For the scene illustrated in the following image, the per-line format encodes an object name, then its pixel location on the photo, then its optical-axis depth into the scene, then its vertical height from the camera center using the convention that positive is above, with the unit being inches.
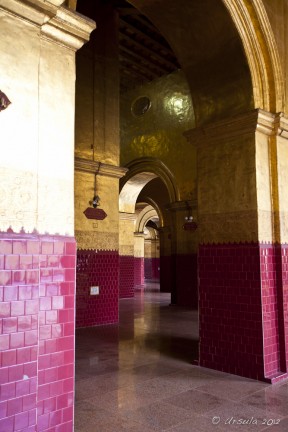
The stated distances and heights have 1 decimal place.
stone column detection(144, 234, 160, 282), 1182.0 +2.4
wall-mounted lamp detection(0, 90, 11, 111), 109.5 +44.7
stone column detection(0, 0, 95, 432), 108.1 +13.2
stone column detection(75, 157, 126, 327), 336.8 +13.7
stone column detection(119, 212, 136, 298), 558.9 +8.7
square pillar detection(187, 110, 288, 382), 196.9 +4.1
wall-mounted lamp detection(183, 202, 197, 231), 470.0 +41.8
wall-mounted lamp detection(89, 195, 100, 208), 343.0 +51.1
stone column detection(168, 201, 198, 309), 479.1 +1.8
